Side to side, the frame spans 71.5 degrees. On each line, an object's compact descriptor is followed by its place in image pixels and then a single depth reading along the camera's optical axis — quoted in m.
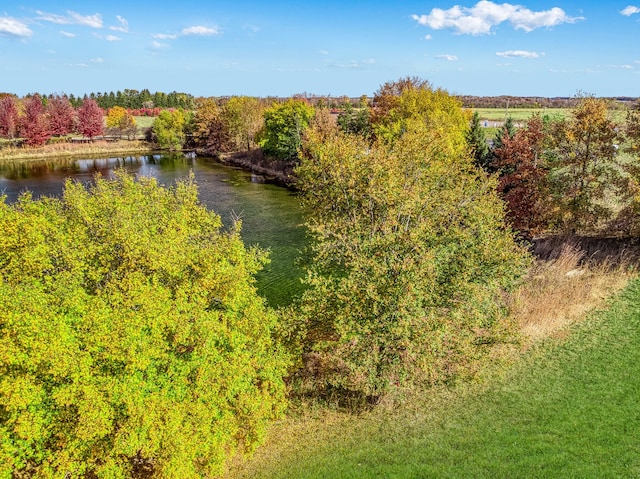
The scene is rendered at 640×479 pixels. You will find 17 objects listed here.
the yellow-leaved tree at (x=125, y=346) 11.57
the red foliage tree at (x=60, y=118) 116.19
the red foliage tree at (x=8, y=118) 107.25
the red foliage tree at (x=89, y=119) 118.44
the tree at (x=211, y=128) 112.12
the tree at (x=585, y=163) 32.50
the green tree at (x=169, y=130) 118.56
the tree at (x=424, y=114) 49.16
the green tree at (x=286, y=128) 74.56
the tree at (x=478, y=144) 53.12
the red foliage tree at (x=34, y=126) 106.88
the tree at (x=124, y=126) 125.38
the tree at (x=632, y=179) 30.00
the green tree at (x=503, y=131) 49.88
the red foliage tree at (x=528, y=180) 35.81
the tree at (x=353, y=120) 75.75
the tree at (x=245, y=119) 99.50
